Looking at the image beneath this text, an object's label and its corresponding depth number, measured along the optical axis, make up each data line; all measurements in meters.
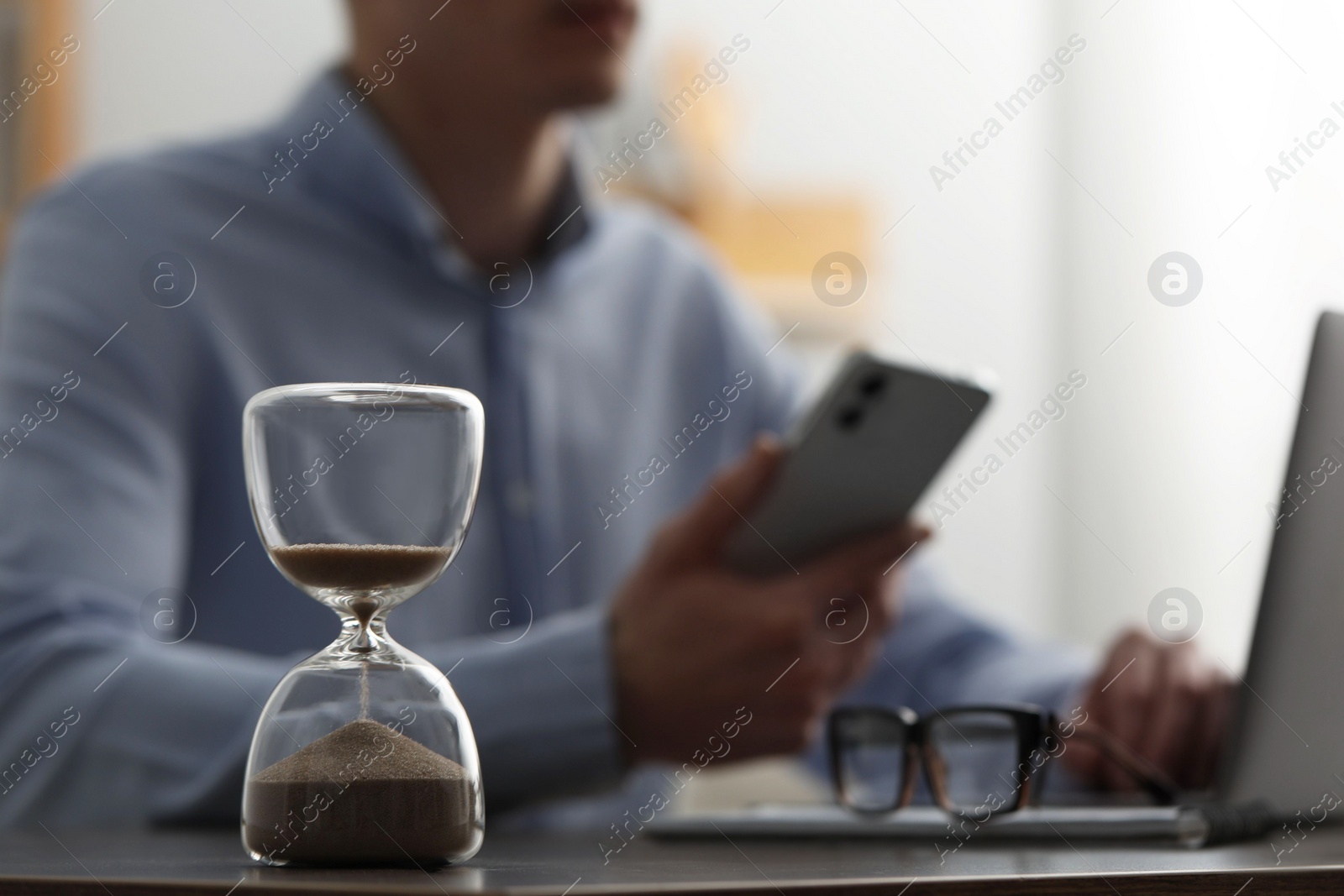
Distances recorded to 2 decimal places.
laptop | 1.13
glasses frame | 1.18
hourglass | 1.01
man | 1.29
